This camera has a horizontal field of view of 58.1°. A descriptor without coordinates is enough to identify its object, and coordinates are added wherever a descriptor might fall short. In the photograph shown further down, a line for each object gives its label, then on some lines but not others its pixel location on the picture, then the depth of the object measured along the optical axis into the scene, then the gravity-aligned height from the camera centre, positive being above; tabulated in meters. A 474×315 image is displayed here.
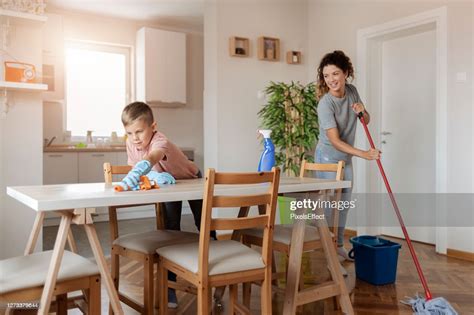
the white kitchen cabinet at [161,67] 5.66 +1.08
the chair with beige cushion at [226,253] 1.56 -0.43
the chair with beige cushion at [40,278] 1.37 -0.44
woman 2.84 +0.23
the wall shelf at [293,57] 4.73 +1.00
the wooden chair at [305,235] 2.13 -0.45
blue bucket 2.73 -0.73
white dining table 1.38 -0.18
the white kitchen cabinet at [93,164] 5.07 -0.21
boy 2.06 -0.03
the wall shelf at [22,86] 2.74 +0.40
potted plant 4.11 +0.24
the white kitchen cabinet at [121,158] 5.29 -0.14
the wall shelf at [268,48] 4.50 +1.05
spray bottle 2.23 -0.05
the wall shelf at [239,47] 4.33 +1.03
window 5.62 +0.82
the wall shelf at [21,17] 2.74 +0.85
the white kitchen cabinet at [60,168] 4.88 -0.25
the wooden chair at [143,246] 1.94 -0.46
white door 3.93 +0.20
